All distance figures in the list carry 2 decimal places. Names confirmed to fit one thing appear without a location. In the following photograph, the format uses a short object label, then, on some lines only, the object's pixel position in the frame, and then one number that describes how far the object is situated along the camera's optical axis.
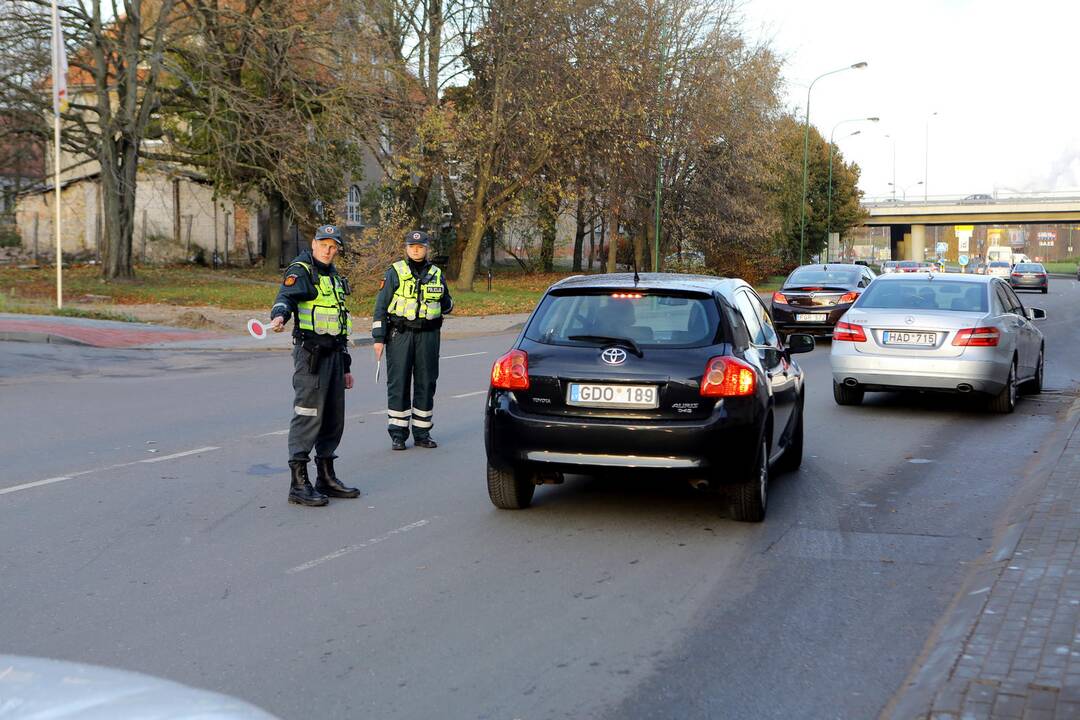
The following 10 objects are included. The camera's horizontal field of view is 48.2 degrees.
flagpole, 24.47
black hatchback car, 7.11
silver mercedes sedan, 12.47
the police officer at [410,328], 10.10
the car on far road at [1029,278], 56.66
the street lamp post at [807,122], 55.59
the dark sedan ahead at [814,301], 22.73
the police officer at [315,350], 7.95
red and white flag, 24.84
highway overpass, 91.75
